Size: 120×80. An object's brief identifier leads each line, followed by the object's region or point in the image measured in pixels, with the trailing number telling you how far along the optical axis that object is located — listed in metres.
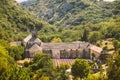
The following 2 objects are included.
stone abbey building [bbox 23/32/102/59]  162.62
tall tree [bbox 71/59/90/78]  107.44
